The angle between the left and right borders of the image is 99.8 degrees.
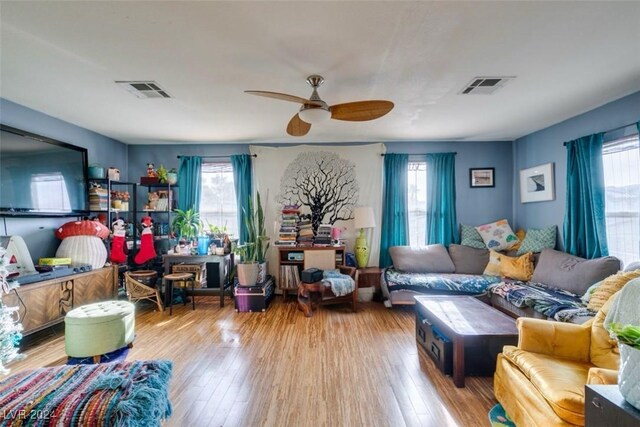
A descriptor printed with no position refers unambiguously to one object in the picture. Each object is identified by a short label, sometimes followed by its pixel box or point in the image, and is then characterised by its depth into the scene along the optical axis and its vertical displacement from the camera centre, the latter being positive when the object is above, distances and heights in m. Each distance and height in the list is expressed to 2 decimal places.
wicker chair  3.41 -0.97
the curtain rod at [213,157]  4.41 +0.93
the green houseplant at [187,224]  4.05 -0.15
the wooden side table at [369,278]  3.94 -0.97
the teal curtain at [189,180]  4.32 +0.55
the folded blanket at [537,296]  2.47 -0.88
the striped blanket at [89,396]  1.17 -0.85
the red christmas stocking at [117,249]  3.69 -0.46
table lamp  3.99 -0.21
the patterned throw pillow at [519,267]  3.40 -0.75
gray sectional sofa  2.61 -0.87
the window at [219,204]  4.41 +0.16
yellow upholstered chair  1.27 -0.90
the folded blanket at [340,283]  3.40 -0.91
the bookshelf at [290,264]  3.89 -0.76
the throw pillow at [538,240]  3.50 -0.41
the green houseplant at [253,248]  3.64 -0.51
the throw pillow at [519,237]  3.98 -0.41
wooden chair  3.82 -0.68
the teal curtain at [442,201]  4.26 +0.16
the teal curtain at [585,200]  2.93 +0.09
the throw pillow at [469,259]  3.90 -0.71
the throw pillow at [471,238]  4.10 -0.43
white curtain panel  4.32 +0.60
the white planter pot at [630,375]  0.97 -0.62
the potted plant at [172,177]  4.12 +0.58
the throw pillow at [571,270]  2.63 -0.65
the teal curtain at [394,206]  4.30 +0.08
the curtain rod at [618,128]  2.66 +0.82
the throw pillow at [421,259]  3.90 -0.71
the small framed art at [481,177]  4.35 +0.53
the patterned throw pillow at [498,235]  4.05 -0.38
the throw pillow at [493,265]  3.66 -0.76
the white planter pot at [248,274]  3.62 -0.81
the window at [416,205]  4.38 +0.10
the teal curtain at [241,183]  4.33 +0.49
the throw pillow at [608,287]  2.12 -0.64
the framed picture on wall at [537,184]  3.62 +0.36
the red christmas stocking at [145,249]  3.93 -0.50
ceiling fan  2.04 +0.83
